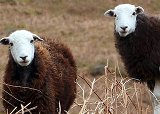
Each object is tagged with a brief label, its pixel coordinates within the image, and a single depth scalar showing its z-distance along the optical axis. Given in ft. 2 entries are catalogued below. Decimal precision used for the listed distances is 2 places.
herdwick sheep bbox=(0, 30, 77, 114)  42.22
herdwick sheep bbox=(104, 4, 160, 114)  46.91
